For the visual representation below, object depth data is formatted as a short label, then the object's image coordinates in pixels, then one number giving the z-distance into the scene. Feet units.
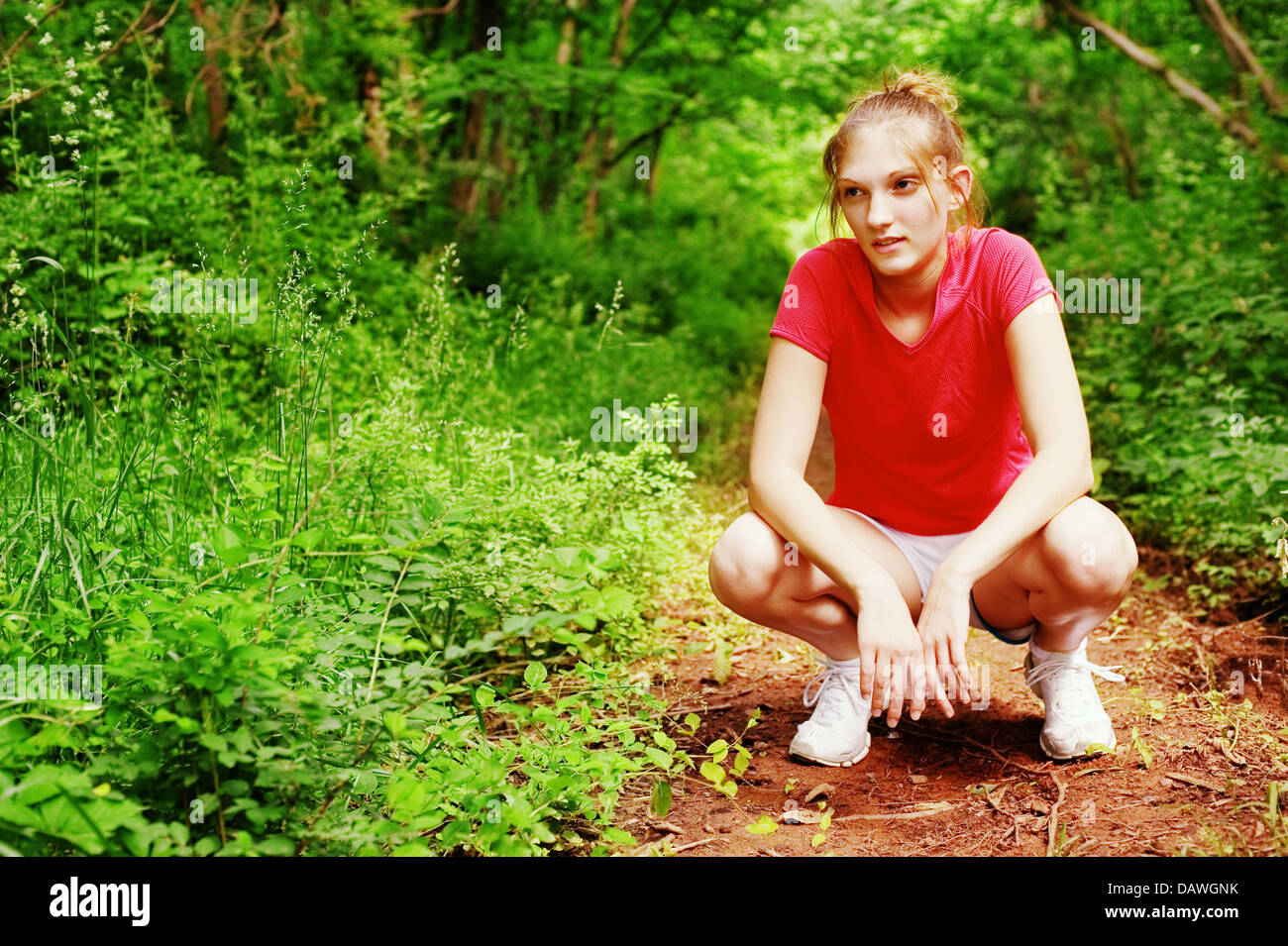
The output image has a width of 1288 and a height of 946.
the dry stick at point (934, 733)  8.58
